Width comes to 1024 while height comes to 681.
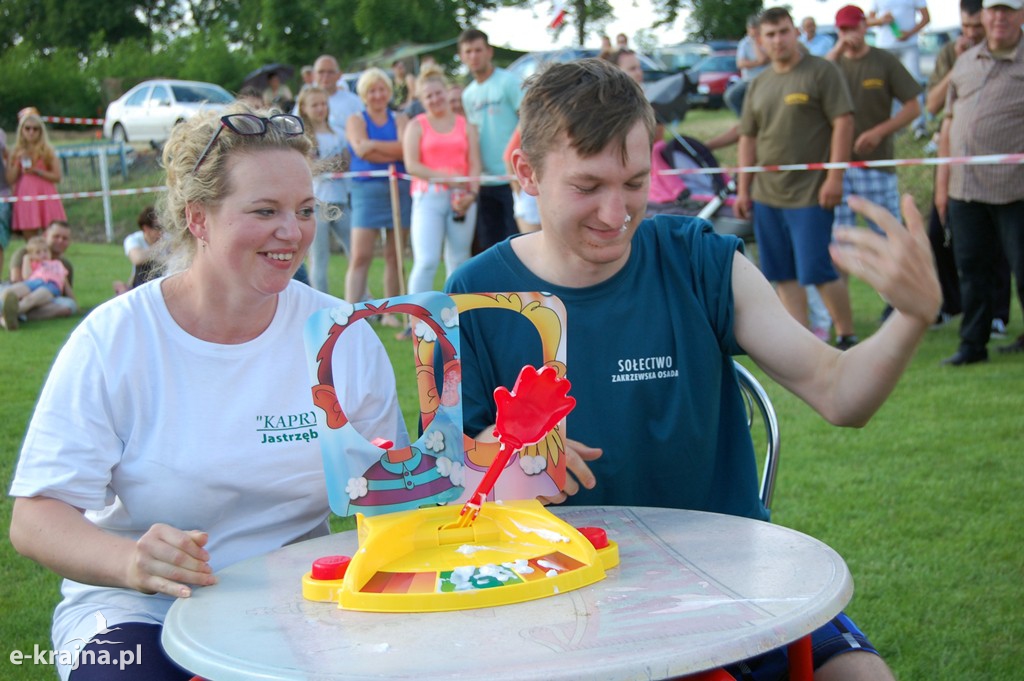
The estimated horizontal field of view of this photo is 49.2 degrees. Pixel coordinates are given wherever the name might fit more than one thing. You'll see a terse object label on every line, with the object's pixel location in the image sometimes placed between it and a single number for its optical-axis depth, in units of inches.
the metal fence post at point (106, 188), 681.2
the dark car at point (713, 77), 1001.5
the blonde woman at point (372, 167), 352.5
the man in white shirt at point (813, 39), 591.5
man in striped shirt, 253.3
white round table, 55.7
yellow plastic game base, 64.7
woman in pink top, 323.6
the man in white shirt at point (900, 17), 482.6
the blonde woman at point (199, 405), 80.0
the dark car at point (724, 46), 1171.6
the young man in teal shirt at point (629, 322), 85.9
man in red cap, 304.2
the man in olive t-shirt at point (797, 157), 284.0
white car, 964.0
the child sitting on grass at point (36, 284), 368.8
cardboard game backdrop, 73.8
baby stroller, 364.8
